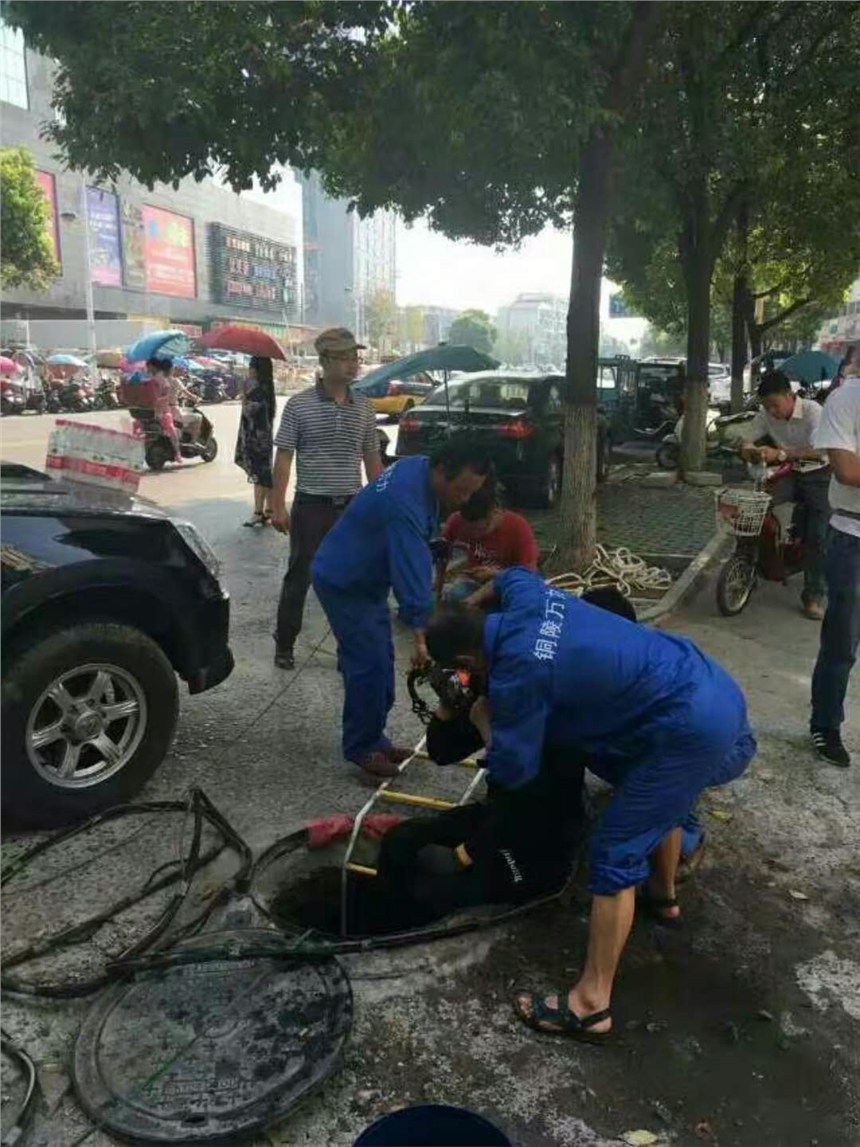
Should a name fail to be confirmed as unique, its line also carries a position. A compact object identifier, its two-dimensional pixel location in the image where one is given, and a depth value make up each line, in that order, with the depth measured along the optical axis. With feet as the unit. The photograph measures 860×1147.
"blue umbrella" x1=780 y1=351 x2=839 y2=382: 37.04
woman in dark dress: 28.45
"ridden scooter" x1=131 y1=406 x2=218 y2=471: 39.65
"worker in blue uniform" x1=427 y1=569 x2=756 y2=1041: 7.80
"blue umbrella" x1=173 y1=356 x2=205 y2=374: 100.42
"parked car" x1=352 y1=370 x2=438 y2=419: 81.56
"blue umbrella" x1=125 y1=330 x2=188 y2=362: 38.96
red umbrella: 28.91
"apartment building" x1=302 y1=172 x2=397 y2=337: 327.26
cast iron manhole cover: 7.13
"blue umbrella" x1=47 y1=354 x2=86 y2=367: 85.46
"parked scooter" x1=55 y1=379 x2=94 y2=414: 78.28
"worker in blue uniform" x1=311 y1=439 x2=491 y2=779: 11.15
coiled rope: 22.38
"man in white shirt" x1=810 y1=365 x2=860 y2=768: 12.75
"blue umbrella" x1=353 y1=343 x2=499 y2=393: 31.12
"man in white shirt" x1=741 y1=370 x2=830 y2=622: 20.44
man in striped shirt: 16.29
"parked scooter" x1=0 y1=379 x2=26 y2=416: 71.72
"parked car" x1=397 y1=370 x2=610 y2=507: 33.19
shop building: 154.81
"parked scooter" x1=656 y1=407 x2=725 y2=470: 47.11
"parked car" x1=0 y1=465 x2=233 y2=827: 10.37
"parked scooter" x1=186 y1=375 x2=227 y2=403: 102.00
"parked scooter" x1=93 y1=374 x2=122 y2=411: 82.74
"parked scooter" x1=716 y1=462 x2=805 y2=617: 20.90
